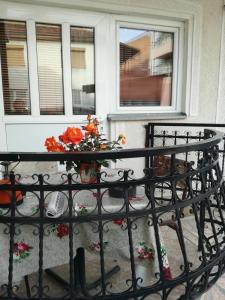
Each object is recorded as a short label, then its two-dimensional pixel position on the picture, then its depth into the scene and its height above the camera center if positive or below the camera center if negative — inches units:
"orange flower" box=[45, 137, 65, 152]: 57.7 -9.2
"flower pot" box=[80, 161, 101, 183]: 58.9 -14.8
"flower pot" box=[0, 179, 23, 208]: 50.1 -17.9
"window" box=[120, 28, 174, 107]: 122.0 +17.0
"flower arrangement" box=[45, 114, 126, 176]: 57.7 -8.9
